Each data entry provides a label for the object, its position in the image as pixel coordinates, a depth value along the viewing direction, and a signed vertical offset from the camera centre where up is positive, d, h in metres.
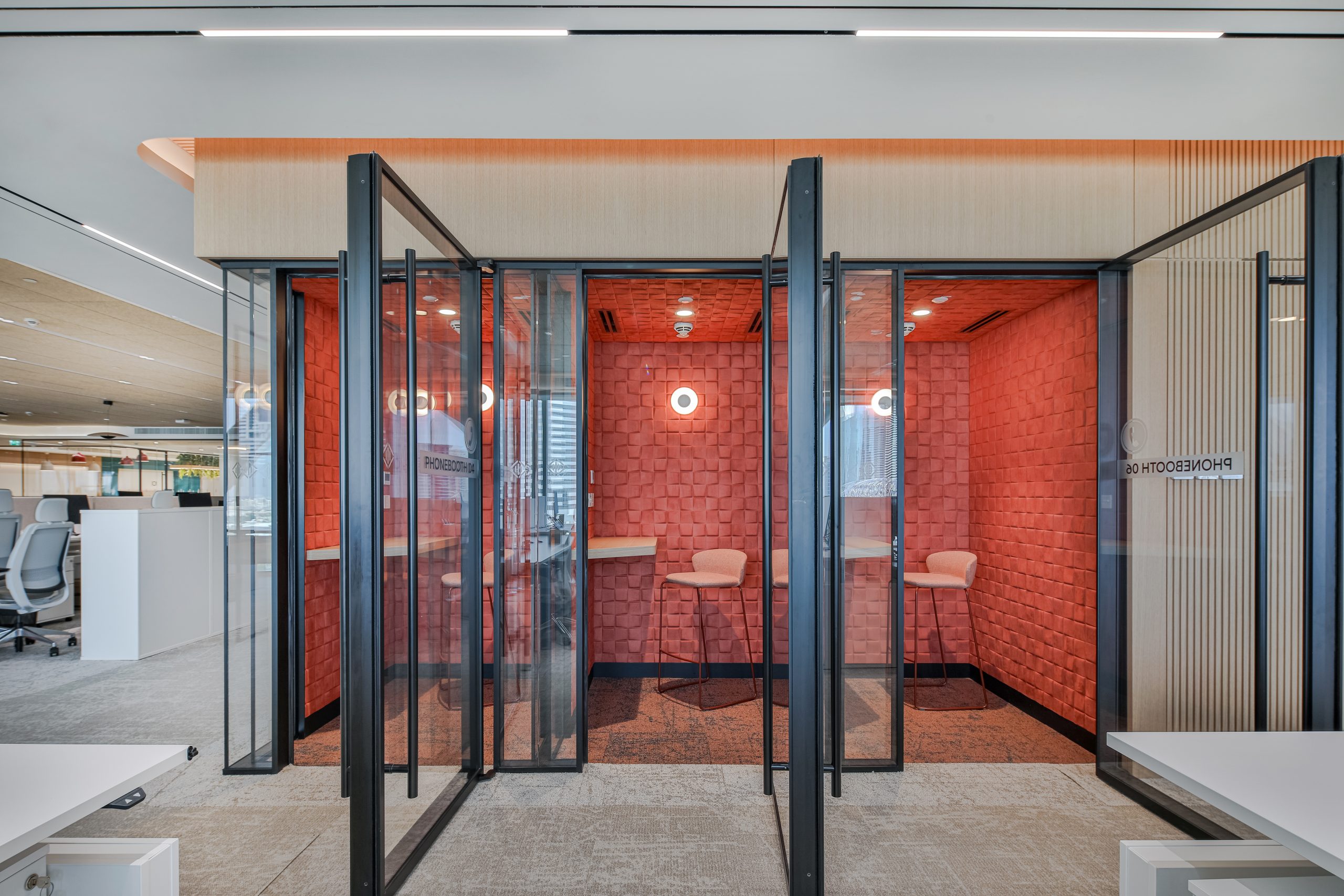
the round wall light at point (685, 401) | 5.36 +0.45
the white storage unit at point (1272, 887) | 1.41 -0.97
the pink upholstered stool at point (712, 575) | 4.47 -0.87
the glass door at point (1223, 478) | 2.31 -0.10
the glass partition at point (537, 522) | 3.42 -0.36
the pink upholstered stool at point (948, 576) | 4.34 -0.84
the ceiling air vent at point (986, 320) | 4.51 +0.97
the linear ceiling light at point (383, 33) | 2.39 +1.57
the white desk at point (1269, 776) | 1.23 -0.73
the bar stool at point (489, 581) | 3.11 -0.67
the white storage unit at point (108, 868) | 1.37 -0.88
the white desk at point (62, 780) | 1.15 -0.67
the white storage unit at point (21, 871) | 1.27 -0.84
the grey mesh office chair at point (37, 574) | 5.95 -1.12
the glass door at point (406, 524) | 2.12 -0.27
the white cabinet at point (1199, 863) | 1.53 -0.97
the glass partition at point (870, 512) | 3.30 -0.30
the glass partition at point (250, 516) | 3.42 -0.33
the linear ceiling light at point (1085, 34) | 2.39 +1.56
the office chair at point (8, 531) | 6.57 -0.77
